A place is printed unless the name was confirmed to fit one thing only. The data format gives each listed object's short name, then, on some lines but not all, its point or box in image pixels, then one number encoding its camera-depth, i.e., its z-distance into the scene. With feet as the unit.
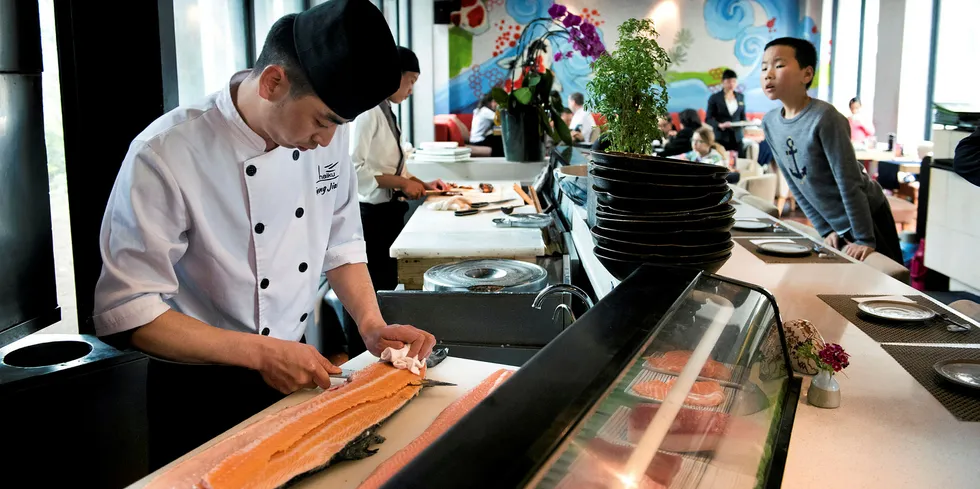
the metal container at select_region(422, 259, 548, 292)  8.38
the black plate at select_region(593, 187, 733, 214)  5.65
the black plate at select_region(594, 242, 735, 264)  5.73
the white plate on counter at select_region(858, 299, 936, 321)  6.77
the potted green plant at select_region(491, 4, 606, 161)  18.16
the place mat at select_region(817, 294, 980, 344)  6.38
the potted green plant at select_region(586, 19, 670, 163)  7.93
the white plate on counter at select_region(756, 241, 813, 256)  9.64
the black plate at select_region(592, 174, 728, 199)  5.61
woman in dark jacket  40.04
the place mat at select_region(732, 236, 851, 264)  9.45
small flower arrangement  5.27
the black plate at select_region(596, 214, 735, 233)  5.67
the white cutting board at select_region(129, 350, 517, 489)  4.00
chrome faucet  5.73
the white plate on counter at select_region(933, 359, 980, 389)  5.22
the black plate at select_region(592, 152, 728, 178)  5.58
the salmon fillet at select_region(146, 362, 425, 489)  3.69
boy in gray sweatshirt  11.73
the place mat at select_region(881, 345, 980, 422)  4.98
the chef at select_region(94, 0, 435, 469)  4.93
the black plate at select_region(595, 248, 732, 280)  5.81
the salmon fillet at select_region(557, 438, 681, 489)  2.64
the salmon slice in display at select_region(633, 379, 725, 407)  3.35
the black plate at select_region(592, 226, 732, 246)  5.72
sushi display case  2.47
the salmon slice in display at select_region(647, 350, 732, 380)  3.61
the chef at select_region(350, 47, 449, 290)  15.62
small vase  5.01
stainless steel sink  7.36
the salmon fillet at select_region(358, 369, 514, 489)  3.77
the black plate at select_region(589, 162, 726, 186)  5.58
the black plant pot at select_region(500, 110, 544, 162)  19.13
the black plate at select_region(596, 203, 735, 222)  5.65
